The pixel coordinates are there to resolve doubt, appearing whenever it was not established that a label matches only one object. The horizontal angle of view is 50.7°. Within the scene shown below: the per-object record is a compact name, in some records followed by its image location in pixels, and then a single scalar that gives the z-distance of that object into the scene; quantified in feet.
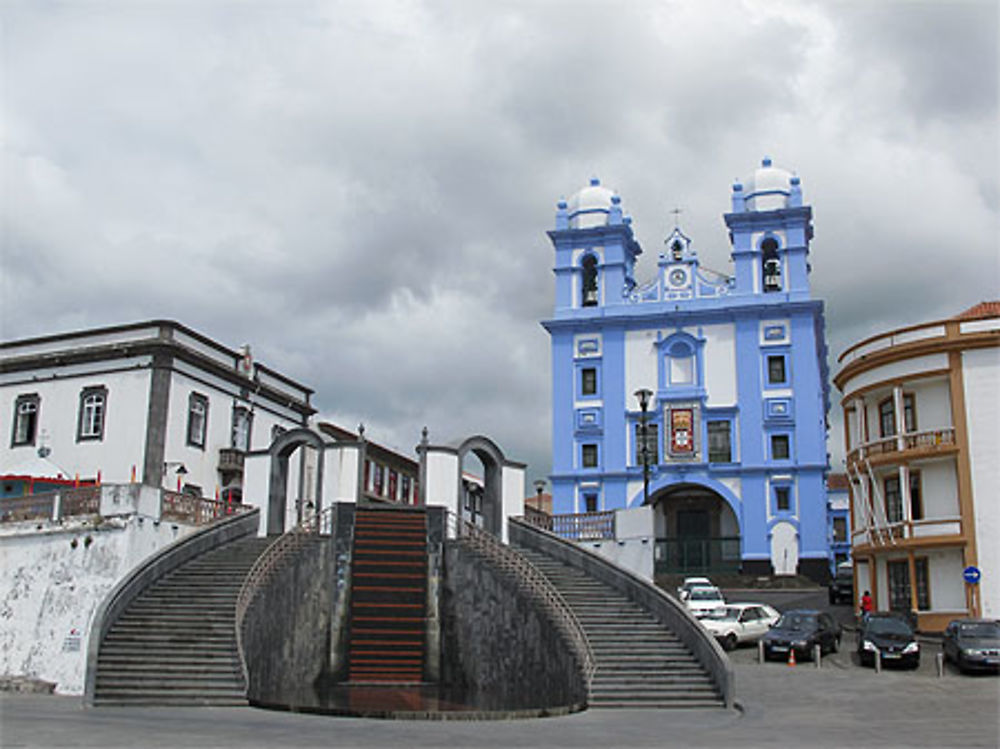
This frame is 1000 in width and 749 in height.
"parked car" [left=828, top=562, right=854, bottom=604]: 128.77
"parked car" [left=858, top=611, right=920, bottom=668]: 79.71
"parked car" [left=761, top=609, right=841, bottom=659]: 82.84
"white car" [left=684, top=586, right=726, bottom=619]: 95.27
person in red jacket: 107.14
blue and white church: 161.99
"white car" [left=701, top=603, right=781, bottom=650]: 89.25
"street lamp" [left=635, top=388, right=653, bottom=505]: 99.04
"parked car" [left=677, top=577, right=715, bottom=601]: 106.02
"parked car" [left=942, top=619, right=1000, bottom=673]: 75.10
